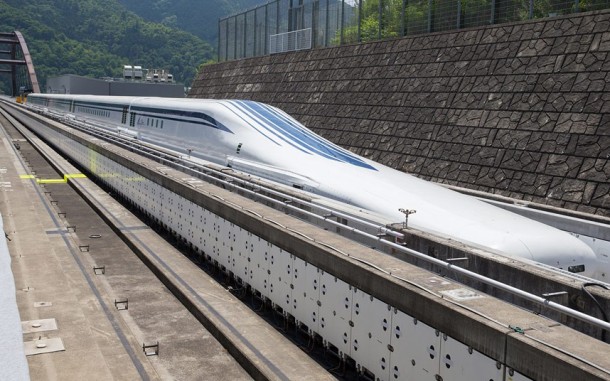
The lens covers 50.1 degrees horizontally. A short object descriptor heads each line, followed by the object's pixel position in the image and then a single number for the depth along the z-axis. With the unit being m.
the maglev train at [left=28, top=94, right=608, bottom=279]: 10.09
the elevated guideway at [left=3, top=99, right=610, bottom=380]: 5.08
